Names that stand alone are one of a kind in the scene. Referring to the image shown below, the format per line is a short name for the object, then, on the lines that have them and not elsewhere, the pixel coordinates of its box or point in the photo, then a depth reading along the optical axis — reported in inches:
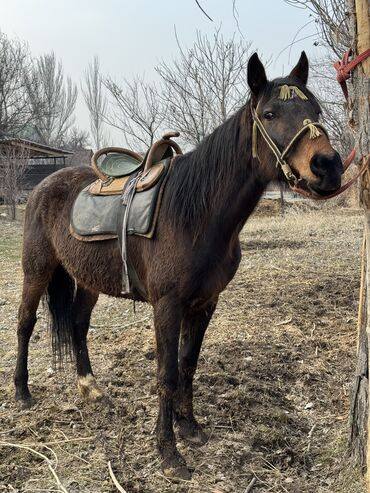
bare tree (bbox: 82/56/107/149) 2129.7
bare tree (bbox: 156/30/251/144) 439.2
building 832.9
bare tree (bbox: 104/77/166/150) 507.3
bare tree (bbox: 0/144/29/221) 717.3
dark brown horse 92.2
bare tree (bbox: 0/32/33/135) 1272.1
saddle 121.0
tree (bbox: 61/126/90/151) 1984.6
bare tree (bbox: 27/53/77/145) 1940.2
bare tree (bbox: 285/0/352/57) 164.9
